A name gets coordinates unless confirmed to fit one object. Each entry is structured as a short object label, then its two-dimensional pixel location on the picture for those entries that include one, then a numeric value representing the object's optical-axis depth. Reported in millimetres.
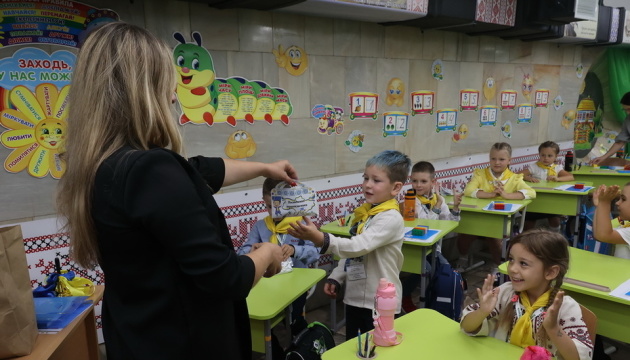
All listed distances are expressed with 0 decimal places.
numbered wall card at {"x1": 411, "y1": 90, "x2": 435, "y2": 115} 4590
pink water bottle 1643
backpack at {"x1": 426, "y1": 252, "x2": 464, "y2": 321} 3129
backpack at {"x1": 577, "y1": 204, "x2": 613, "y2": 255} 3355
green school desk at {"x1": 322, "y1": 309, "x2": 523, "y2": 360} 1597
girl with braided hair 1661
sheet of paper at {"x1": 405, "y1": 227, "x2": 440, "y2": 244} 3143
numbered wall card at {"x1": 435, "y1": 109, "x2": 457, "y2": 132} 4927
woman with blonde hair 1001
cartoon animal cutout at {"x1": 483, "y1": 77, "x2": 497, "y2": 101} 5434
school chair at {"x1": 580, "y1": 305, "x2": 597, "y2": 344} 1731
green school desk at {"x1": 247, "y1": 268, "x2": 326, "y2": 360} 2150
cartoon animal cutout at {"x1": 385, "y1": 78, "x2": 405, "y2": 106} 4333
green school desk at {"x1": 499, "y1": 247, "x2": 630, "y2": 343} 2145
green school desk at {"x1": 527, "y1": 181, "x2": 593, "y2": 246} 4609
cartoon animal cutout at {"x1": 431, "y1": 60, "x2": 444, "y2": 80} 4742
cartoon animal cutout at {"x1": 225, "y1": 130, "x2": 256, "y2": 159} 3268
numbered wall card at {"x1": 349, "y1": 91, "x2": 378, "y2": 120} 4047
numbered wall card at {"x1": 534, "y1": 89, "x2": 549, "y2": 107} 6293
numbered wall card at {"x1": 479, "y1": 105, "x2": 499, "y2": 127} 5467
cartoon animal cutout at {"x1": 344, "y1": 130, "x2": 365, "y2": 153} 4082
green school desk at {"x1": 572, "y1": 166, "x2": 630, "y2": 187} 5426
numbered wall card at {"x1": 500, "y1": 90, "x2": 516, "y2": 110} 5719
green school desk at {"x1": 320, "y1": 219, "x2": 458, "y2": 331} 3193
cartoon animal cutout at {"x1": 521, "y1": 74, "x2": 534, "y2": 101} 6012
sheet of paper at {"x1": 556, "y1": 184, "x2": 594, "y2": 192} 4660
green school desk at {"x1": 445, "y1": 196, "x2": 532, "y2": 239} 3953
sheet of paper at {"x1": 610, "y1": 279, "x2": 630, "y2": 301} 2121
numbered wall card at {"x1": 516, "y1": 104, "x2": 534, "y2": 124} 6054
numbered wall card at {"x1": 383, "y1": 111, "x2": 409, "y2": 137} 4363
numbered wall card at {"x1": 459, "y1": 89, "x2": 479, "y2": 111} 5133
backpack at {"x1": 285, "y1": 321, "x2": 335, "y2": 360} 2383
